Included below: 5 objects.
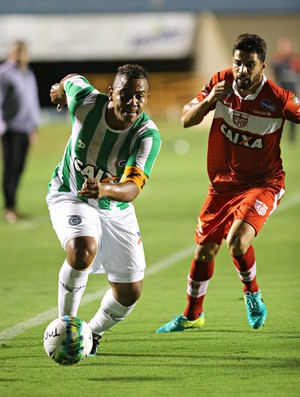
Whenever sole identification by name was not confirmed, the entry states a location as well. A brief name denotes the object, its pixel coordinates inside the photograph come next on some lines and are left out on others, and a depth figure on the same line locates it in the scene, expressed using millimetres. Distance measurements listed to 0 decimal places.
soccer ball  12219
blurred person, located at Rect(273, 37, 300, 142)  51125
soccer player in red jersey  14414
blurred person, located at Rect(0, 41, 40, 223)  28250
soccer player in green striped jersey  12680
